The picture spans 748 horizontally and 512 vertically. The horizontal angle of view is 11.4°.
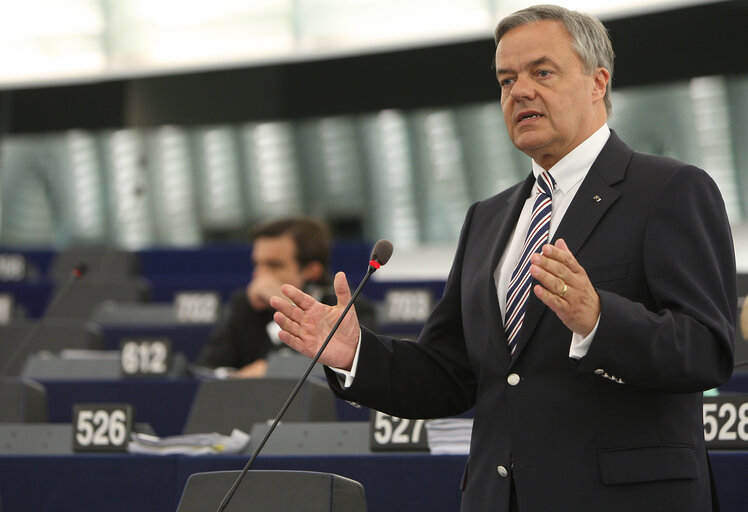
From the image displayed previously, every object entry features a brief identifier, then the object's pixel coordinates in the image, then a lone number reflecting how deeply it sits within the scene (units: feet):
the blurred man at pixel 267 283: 29.95
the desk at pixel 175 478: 20.20
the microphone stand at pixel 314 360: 17.74
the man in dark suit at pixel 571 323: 16.92
